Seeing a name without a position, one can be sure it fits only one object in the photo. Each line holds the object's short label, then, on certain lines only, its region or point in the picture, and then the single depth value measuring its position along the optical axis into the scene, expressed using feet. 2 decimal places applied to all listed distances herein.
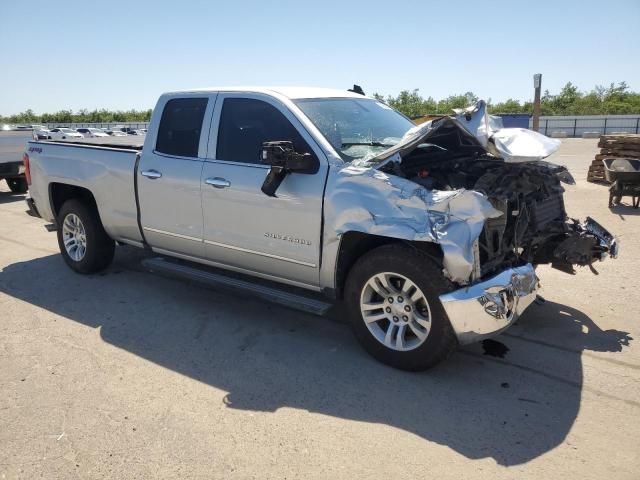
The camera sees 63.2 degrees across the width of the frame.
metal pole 46.10
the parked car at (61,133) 124.14
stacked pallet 39.47
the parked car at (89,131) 140.01
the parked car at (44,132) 113.29
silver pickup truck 11.38
